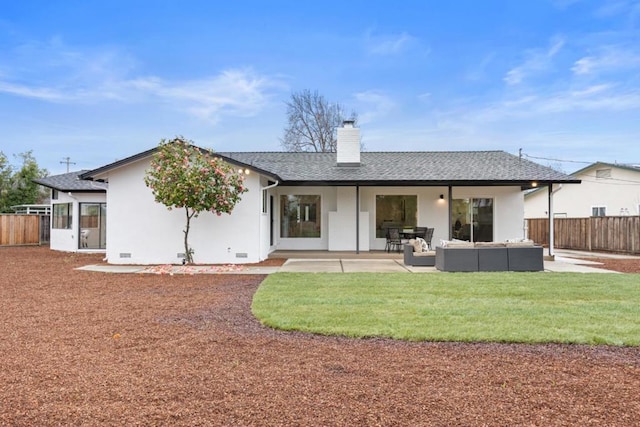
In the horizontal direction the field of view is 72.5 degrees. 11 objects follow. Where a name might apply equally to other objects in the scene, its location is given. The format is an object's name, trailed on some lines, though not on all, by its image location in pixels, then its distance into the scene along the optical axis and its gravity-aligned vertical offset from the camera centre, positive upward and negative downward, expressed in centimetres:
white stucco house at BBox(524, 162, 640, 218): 2277 +178
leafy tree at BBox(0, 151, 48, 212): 3058 +286
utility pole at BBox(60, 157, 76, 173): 4838 +714
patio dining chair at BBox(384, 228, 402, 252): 1603 -43
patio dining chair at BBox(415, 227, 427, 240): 1577 -24
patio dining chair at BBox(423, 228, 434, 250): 1607 -37
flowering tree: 1223 +128
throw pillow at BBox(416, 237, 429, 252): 1281 -58
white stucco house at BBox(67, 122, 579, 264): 1393 +76
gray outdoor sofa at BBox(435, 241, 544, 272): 1148 -85
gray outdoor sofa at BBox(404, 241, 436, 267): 1252 -91
